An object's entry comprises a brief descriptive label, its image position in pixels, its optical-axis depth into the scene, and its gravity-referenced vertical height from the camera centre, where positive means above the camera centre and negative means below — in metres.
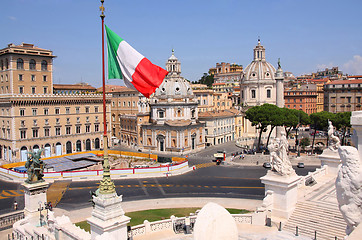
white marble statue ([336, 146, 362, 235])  8.62 -2.16
